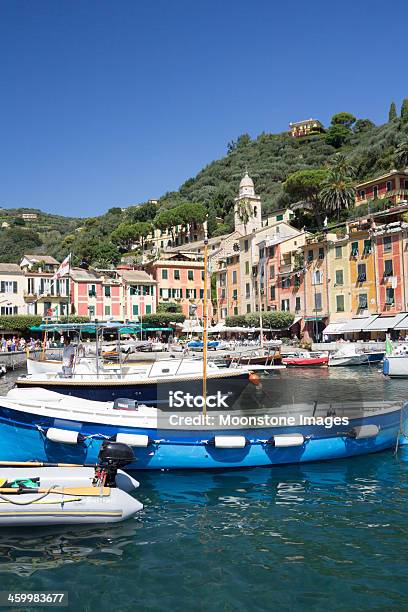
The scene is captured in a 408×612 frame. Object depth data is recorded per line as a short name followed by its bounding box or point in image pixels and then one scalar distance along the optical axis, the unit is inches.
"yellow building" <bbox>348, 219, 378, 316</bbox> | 2191.4
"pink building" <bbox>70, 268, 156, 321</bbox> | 2935.5
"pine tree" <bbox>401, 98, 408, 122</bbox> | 4006.6
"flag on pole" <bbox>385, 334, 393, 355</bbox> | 1671.4
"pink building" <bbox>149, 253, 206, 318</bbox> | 3134.8
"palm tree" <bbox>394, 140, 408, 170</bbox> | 3110.2
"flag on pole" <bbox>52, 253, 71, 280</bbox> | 1083.9
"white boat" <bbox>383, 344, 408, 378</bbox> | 1459.2
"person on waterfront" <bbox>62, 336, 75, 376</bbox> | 935.7
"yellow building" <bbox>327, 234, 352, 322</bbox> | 2303.2
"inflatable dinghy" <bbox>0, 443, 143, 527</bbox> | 410.9
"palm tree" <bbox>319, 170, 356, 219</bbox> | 3090.6
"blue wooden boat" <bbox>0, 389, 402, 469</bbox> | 550.3
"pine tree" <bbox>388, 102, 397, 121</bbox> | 4813.0
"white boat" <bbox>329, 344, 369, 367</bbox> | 1788.9
